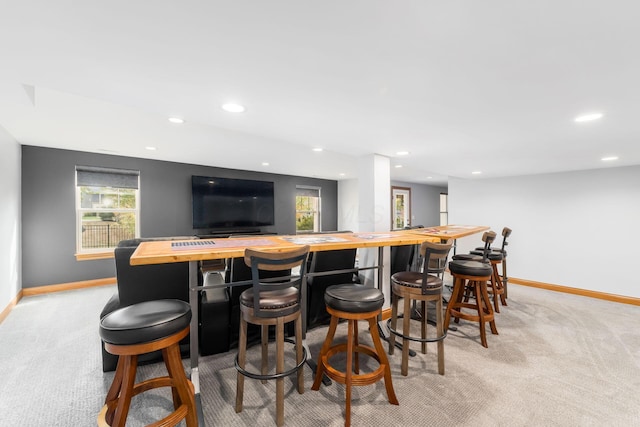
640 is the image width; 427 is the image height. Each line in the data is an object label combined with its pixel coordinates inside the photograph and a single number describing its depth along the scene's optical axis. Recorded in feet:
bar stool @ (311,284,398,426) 5.10
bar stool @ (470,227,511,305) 11.99
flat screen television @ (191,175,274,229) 18.33
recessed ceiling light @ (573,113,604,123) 6.44
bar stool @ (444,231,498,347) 8.23
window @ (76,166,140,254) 14.64
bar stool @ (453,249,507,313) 10.75
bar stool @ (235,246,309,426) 4.61
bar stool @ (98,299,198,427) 3.81
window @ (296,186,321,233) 24.71
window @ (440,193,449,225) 32.13
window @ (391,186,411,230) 27.77
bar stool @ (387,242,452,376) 6.26
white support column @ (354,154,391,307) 11.04
